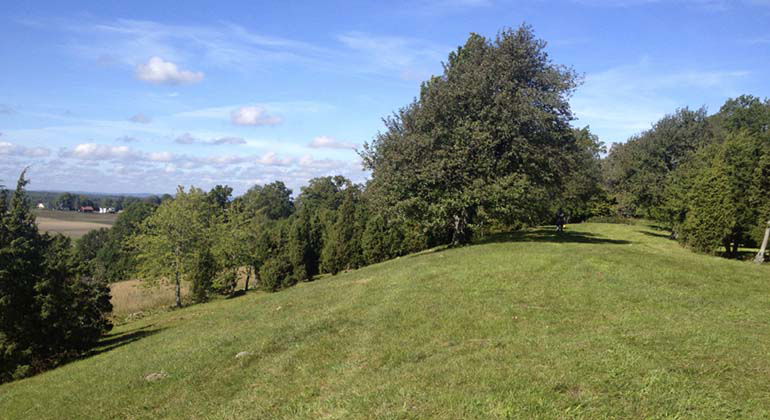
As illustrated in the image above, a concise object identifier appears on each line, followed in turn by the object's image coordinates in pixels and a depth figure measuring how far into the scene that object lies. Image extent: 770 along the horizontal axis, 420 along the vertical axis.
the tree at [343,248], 49.59
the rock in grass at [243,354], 12.26
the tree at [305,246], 49.54
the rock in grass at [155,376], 11.92
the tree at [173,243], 41.34
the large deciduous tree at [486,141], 26.48
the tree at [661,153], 47.88
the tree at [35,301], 18.42
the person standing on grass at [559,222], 38.93
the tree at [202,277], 40.22
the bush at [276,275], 44.27
